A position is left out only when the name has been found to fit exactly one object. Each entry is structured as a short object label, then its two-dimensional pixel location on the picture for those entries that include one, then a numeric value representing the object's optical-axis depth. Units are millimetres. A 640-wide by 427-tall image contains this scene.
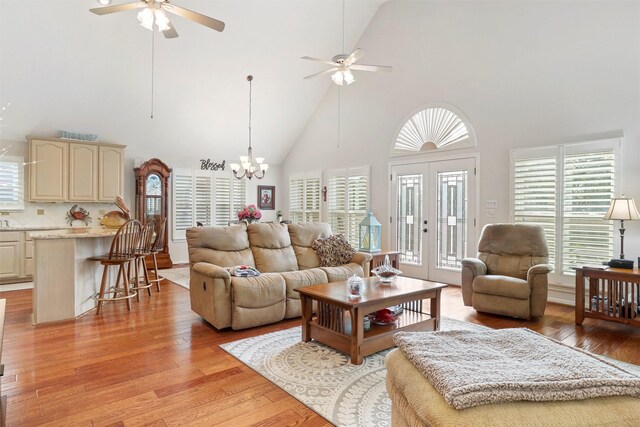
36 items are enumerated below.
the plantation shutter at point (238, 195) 8797
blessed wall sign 8312
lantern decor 5137
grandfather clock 7191
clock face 7340
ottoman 1201
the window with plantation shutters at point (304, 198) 8438
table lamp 3760
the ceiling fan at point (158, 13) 3180
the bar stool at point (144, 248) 4848
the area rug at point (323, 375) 2262
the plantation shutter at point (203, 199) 8234
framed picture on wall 9250
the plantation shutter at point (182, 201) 7923
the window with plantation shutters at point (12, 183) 6090
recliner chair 4023
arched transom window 5706
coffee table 2928
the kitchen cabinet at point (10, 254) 5728
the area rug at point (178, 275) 6051
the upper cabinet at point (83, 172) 6340
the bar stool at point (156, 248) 5334
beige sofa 3646
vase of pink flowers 6152
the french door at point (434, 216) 5703
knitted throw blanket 1270
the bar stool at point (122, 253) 4275
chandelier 6113
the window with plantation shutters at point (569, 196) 4363
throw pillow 4688
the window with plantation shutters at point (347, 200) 7273
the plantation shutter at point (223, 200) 8555
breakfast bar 3932
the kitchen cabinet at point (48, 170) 6008
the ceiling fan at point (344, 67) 4266
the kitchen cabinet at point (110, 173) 6641
